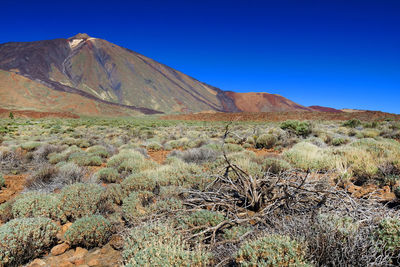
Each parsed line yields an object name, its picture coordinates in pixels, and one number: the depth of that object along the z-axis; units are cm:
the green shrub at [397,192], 342
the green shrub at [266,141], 997
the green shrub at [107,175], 534
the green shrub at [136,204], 323
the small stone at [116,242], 266
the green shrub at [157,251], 185
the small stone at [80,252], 264
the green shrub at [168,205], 312
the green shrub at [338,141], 939
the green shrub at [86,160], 688
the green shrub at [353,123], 1876
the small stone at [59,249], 270
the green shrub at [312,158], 528
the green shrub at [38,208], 342
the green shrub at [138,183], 428
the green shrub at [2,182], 500
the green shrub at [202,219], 263
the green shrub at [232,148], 828
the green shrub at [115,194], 407
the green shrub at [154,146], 1042
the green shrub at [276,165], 505
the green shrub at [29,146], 963
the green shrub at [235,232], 233
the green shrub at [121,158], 670
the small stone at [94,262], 245
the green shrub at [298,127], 1272
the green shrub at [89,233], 280
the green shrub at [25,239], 238
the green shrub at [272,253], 163
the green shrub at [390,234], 176
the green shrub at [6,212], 347
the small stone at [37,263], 246
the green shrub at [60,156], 723
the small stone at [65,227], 325
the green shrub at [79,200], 352
